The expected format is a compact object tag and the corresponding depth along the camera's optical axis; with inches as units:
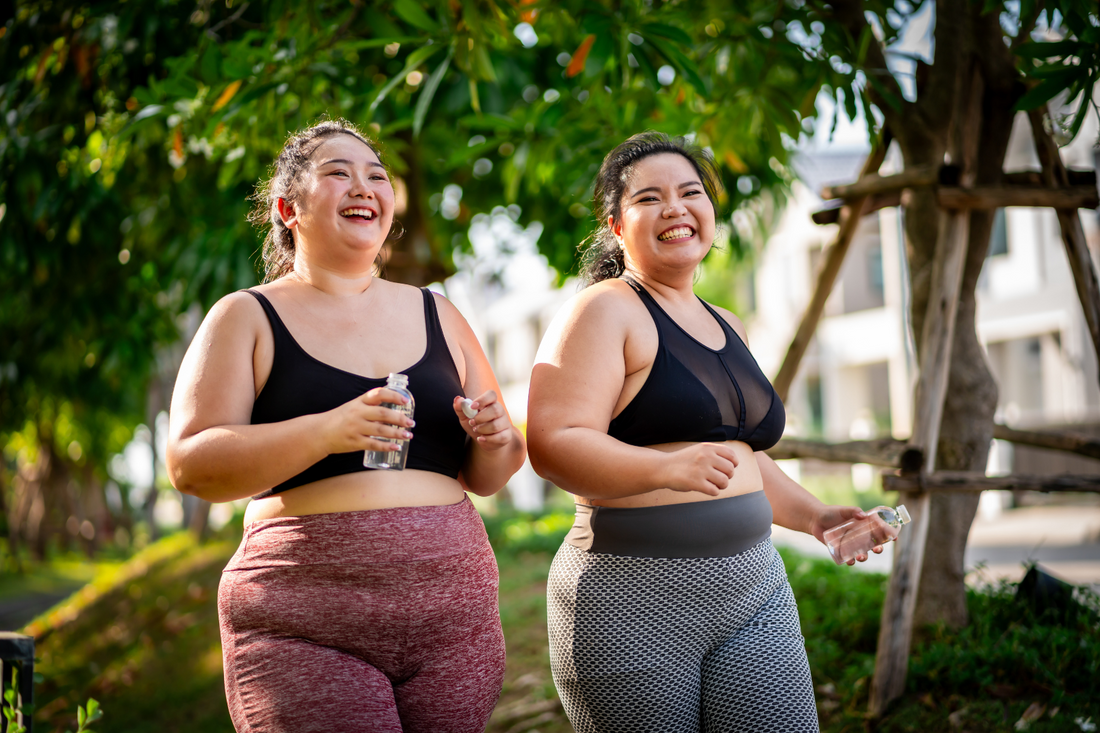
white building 636.1
